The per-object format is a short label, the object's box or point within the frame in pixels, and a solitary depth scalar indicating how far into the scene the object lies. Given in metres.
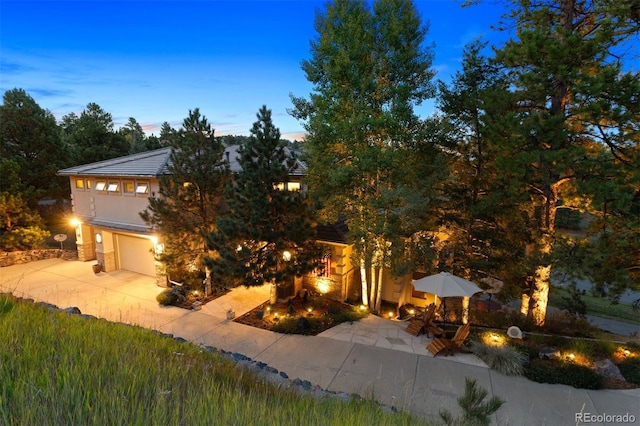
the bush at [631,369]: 7.44
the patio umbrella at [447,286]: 8.75
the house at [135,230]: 12.68
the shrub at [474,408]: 3.50
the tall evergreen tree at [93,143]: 21.75
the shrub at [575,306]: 10.38
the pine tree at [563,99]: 7.04
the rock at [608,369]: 7.68
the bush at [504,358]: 7.76
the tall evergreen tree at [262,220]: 9.59
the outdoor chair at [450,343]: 8.59
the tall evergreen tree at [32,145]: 17.95
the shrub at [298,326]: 9.80
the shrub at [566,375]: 7.23
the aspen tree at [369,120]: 9.03
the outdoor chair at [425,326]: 9.68
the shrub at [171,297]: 11.76
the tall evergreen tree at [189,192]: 11.02
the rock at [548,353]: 8.30
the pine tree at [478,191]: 9.31
